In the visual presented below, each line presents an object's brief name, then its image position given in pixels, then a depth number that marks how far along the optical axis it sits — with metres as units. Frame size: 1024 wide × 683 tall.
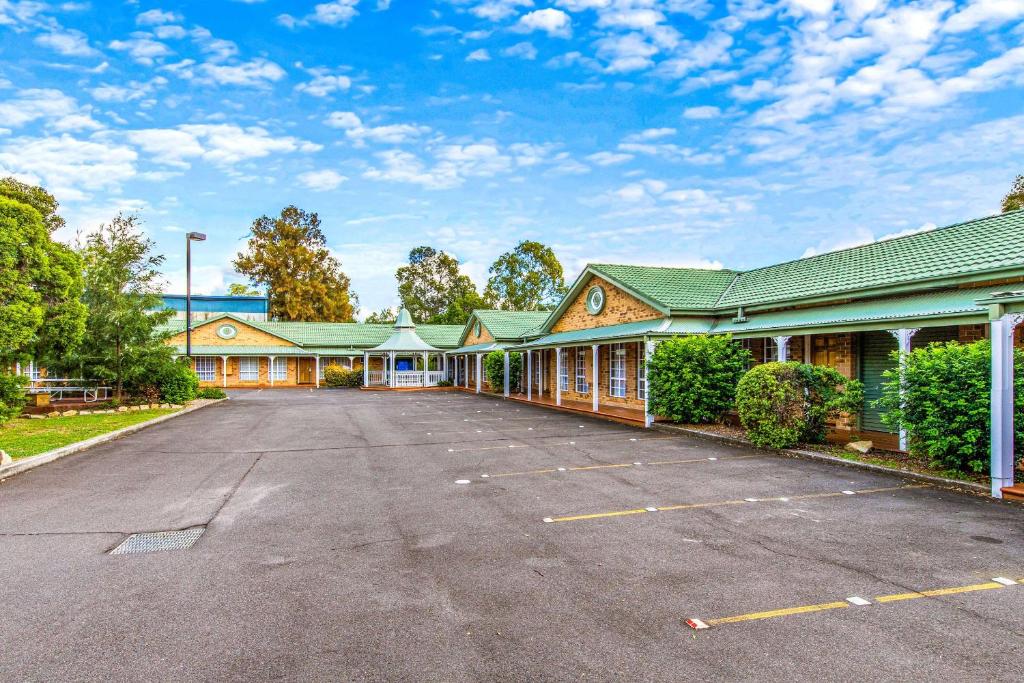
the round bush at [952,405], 7.72
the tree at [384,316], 71.31
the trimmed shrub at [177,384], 21.52
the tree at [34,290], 12.90
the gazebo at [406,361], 37.11
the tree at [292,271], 57.41
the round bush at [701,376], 14.16
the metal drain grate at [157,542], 5.50
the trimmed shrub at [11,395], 13.46
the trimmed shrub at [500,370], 29.83
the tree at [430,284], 67.38
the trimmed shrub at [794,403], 10.99
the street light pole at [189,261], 22.84
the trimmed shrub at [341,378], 37.69
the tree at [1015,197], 29.36
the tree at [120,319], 19.22
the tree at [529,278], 59.91
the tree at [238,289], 63.62
